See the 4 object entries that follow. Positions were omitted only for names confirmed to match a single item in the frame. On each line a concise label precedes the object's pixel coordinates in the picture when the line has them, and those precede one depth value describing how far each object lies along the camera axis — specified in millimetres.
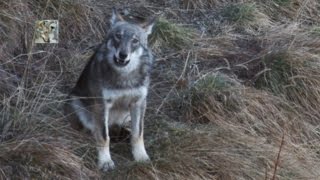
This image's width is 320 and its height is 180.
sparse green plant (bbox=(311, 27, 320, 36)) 13312
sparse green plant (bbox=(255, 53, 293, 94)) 11664
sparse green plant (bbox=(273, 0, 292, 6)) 14453
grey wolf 9016
